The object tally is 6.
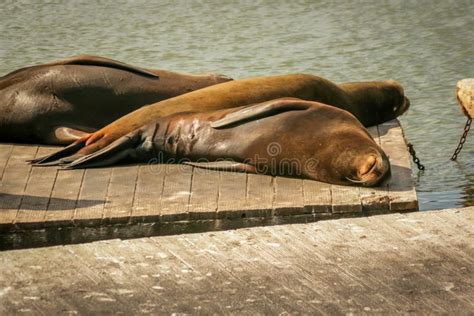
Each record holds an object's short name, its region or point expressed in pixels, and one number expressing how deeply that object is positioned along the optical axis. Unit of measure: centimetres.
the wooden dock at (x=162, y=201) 1252
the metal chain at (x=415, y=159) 1582
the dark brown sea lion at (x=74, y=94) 1620
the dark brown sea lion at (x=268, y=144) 1341
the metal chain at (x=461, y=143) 1712
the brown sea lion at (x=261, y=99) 1518
